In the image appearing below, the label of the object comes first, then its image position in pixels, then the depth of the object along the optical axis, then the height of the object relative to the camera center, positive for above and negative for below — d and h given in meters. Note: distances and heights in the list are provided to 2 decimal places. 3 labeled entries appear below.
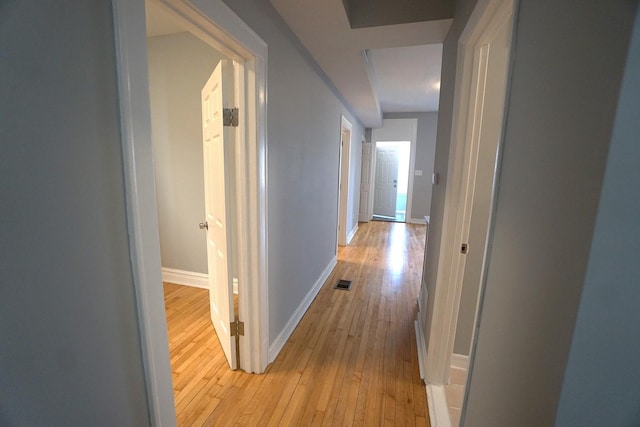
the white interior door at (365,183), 6.51 -0.19
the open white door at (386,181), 7.20 -0.12
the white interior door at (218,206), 1.56 -0.23
